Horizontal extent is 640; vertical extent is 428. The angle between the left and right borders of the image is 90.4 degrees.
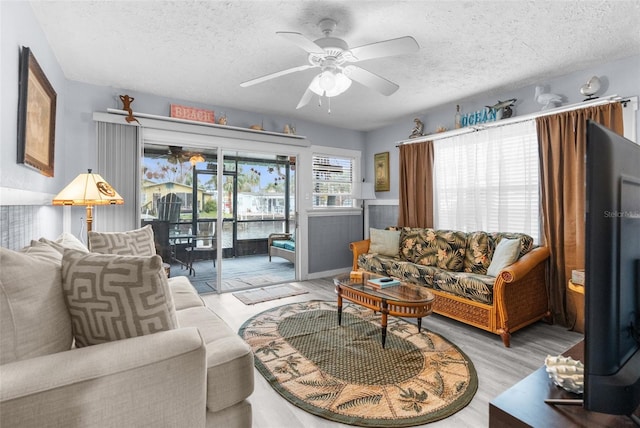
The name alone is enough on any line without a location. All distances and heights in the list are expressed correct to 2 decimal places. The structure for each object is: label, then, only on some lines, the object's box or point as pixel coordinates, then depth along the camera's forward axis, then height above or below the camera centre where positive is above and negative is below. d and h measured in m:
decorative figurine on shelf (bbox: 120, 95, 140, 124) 3.43 +1.19
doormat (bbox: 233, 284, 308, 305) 3.85 -1.01
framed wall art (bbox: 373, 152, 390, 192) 5.16 +0.74
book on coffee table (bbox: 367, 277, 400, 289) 2.80 -0.60
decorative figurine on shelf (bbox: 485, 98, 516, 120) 3.49 +1.20
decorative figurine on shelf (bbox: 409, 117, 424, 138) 4.47 +1.23
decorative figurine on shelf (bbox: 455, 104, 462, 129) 3.94 +1.20
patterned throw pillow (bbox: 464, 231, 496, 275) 3.39 -0.40
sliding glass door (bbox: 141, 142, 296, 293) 3.96 +0.05
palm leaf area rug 1.80 -1.07
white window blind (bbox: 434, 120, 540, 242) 3.39 +0.41
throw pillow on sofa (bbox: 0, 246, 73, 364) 0.94 -0.30
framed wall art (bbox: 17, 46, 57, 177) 1.82 +0.66
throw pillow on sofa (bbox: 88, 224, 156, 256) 2.24 -0.20
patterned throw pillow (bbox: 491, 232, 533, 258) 3.10 -0.24
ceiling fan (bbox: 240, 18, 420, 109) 1.97 +1.07
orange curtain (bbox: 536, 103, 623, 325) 2.93 +0.23
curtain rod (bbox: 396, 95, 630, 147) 2.76 +1.02
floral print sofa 2.72 -0.61
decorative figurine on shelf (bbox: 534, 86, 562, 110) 3.12 +1.15
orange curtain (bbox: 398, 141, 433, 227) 4.35 +0.43
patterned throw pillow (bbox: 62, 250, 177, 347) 1.13 -0.29
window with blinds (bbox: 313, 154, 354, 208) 5.16 +0.57
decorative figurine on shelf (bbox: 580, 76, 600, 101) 2.84 +1.15
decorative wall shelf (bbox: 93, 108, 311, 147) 3.44 +1.09
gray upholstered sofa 0.90 -0.44
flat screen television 0.58 -0.11
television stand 0.71 -0.47
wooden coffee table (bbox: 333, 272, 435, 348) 2.42 -0.66
